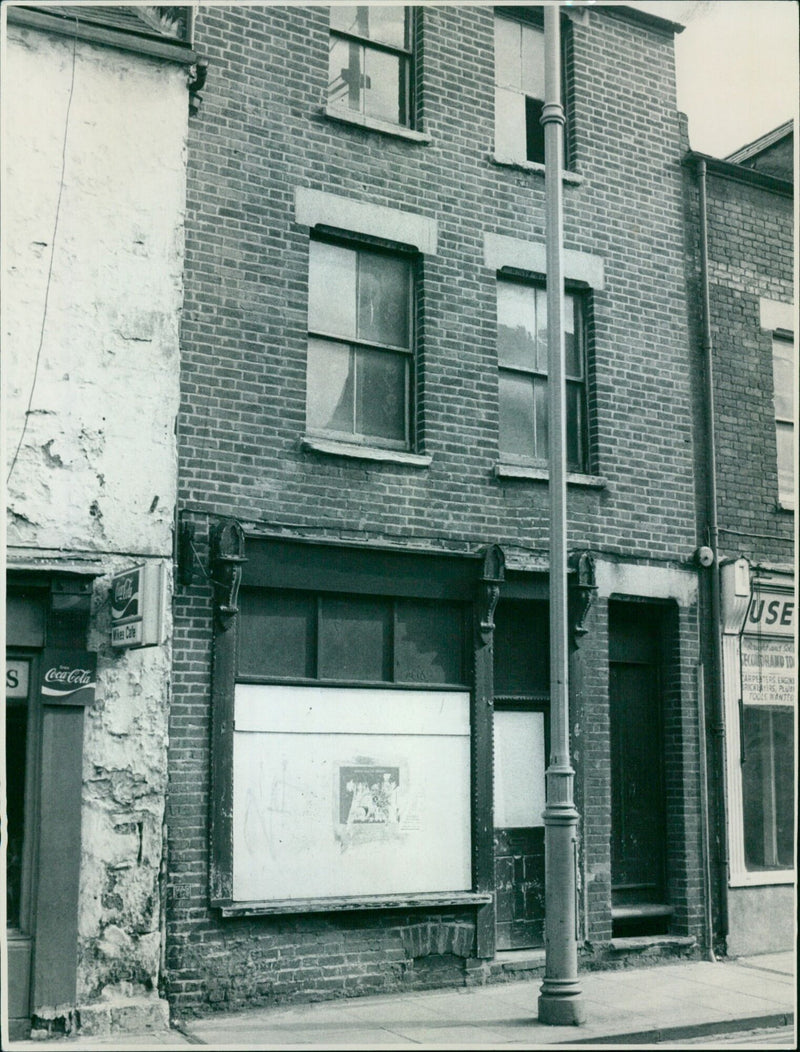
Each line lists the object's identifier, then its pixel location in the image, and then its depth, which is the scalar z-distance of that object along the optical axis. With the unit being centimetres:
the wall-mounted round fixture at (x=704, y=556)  1236
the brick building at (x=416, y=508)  977
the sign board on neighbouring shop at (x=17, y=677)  880
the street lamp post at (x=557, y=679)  880
